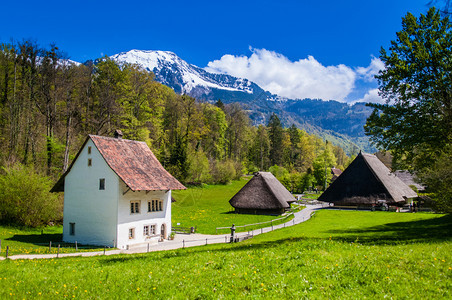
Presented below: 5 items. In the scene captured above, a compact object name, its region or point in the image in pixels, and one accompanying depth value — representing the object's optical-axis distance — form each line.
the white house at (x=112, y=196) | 26.52
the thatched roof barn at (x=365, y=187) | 47.62
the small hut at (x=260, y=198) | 44.81
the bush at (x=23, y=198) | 28.33
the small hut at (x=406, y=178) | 62.21
